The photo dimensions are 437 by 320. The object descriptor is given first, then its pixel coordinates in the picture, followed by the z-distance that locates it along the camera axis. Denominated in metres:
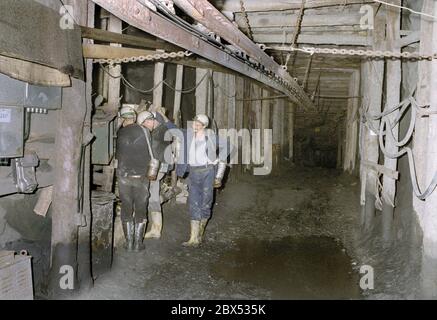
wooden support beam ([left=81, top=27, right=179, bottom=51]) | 3.96
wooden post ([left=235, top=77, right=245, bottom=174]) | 11.11
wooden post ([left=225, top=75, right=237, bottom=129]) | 10.44
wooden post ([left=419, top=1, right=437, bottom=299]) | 4.00
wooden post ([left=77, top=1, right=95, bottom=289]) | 4.21
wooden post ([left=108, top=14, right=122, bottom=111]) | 5.50
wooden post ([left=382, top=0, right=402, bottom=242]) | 5.80
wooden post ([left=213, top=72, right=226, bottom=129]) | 9.72
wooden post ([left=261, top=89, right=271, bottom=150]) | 13.66
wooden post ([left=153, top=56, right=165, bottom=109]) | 6.94
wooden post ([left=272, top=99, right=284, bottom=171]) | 14.55
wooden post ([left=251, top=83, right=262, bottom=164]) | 12.96
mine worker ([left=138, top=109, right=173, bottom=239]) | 5.88
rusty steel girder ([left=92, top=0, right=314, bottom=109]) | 2.65
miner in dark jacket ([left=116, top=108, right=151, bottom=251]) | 5.64
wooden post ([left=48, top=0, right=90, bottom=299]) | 4.06
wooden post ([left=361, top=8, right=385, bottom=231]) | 6.46
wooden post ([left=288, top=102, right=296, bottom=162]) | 17.34
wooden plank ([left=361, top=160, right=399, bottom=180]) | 5.54
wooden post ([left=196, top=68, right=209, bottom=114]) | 8.39
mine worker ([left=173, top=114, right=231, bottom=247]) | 6.16
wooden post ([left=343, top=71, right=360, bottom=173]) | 11.85
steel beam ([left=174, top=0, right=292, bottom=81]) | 2.84
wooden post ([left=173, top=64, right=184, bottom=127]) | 7.57
